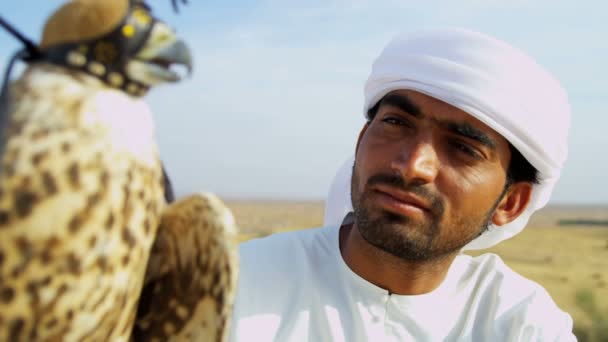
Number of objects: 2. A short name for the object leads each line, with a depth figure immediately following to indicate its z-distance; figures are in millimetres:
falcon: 574
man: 874
